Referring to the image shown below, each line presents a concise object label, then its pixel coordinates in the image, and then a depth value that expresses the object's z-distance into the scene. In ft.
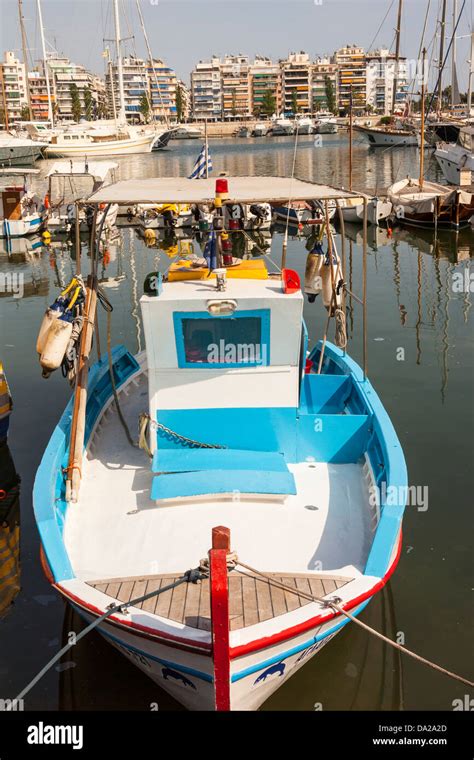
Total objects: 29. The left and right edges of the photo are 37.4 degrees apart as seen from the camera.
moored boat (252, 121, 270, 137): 474.08
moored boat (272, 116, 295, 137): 450.71
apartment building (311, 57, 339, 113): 600.80
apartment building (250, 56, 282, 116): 603.26
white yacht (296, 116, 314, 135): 449.06
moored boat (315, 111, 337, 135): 452.35
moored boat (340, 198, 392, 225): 115.55
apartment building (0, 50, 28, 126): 504.43
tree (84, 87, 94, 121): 485.97
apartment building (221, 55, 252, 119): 610.24
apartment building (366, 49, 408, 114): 574.15
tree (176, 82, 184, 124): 541.26
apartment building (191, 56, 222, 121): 620.08
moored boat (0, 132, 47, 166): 250.78
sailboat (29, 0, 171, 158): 276.00
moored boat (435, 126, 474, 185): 147.33
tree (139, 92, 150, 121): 494.87
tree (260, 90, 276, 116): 549.95
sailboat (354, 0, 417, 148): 260.07
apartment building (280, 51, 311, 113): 598.34
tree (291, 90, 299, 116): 558.97
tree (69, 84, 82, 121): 469.16
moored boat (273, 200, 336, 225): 117.19
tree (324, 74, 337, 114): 519.15
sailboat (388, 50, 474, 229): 109.60
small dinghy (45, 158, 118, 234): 115.80
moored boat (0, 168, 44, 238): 108.17
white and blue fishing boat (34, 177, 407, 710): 19.15
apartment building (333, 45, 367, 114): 583.17
